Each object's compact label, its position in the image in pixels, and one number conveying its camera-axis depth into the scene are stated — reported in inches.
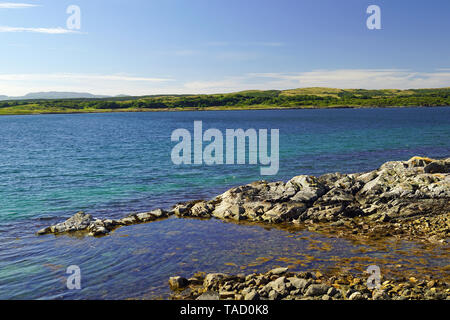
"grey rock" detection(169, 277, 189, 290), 637.3
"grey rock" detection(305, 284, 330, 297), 565.3
